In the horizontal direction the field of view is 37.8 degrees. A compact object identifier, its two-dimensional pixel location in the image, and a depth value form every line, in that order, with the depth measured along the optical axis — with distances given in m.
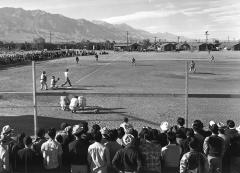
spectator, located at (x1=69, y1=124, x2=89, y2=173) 6.69
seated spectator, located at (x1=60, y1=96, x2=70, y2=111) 17.72
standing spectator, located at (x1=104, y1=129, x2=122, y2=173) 6.89
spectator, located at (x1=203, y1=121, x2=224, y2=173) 6.64
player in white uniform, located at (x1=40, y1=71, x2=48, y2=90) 25.70
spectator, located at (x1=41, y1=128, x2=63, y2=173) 6.95
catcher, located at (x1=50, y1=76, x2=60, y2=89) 26.93
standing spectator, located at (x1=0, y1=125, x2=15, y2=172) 6.97
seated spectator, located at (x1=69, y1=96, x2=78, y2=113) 17.42
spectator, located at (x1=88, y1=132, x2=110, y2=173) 6.59
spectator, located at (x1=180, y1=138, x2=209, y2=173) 5.86
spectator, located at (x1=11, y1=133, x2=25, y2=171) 6.90
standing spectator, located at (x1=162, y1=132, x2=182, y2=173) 6.68
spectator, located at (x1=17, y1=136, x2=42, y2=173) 6.82
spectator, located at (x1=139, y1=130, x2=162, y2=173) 6.29
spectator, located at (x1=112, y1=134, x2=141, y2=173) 5.96
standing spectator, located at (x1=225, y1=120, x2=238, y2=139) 7.62
